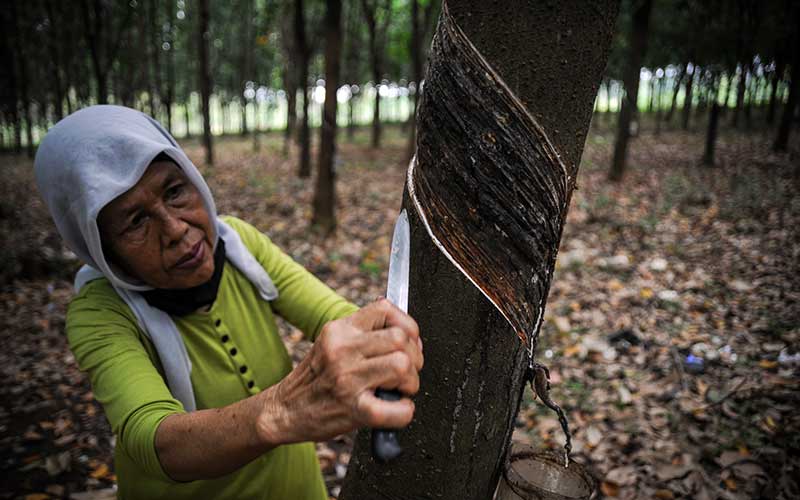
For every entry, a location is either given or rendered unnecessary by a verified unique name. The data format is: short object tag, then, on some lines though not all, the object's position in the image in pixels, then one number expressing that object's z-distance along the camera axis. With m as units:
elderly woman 0.79
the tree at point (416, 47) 10.77
